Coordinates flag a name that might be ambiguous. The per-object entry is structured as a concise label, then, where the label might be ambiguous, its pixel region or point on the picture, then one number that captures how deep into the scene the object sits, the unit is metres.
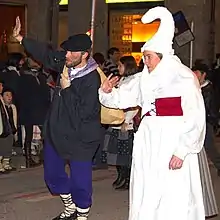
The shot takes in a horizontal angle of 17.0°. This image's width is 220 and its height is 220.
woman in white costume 6.38
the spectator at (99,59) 13.24
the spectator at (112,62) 14.38
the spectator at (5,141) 10.97
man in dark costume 7.71
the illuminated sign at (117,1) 20.92
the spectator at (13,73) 12.09
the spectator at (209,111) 10.22
